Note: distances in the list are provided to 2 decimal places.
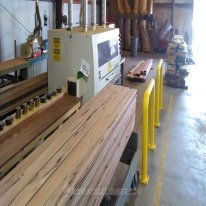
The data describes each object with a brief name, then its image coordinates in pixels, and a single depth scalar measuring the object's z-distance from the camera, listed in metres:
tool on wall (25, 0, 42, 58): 3.77
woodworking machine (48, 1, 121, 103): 2.19
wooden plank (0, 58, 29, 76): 3.25
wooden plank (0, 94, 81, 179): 1.36
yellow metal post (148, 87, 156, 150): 2.78
